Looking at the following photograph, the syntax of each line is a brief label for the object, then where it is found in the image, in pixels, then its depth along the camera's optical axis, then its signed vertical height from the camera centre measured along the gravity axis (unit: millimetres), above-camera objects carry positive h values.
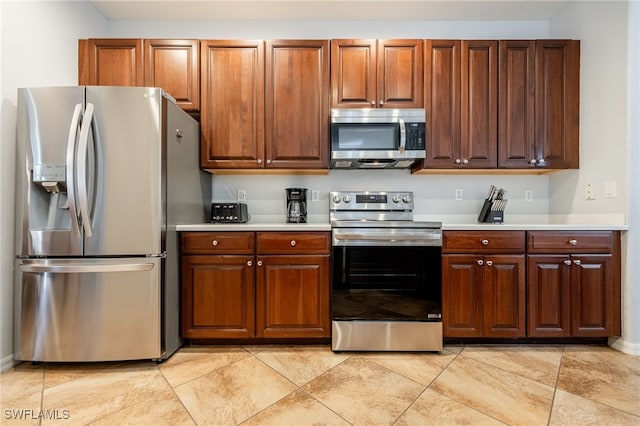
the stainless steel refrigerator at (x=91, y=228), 1707 -111
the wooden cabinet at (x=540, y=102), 2236 +881
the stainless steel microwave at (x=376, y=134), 2168 +601
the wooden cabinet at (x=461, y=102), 2250 +881
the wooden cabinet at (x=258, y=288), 1976 -550
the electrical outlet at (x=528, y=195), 2592 +147
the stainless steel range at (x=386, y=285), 1943 -526
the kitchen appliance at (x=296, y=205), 2449 +48
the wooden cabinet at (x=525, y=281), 1973 -499
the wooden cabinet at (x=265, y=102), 2260 +883
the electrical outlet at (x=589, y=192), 2151 +146
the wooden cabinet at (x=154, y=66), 2256 +1172
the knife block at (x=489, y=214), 2348 -28
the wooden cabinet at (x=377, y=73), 2252 +1113
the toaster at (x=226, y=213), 2389 -23
